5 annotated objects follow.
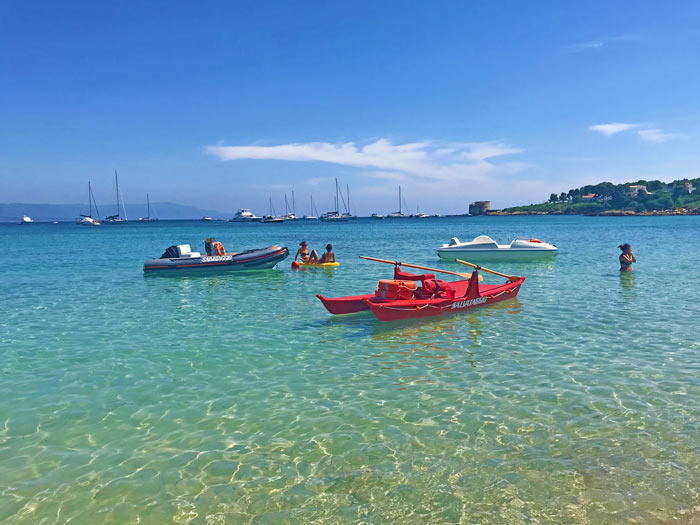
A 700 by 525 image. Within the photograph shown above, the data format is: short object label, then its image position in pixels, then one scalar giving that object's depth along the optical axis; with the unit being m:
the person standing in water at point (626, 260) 26.20
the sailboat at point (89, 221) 189.35
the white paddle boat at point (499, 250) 33.94
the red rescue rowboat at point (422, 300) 14.98
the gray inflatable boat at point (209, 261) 28.66
